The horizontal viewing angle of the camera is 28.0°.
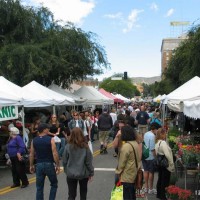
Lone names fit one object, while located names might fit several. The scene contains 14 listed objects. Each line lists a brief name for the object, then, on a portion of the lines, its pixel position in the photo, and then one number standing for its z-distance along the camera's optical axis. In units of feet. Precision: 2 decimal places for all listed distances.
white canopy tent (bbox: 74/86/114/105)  92.63
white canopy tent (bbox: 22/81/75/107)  49.56
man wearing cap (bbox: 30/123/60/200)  24.63
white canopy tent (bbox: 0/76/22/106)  39.09
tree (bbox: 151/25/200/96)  67.58
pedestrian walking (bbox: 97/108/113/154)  55.06
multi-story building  586.04
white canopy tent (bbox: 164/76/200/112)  42.98
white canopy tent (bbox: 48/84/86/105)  80.74
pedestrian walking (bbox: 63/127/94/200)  22.36
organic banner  37.75
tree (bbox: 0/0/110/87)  76.79
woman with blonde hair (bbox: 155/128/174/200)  27.48
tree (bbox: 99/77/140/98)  351.87
